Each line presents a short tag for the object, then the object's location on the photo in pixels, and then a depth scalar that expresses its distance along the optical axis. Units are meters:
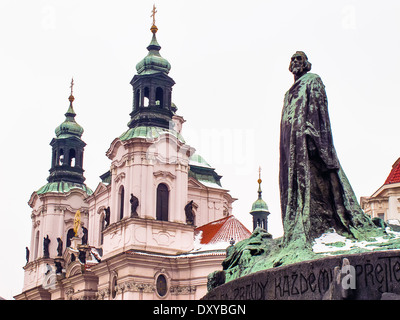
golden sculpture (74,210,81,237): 43.31
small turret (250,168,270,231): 50.81
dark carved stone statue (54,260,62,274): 42.41
